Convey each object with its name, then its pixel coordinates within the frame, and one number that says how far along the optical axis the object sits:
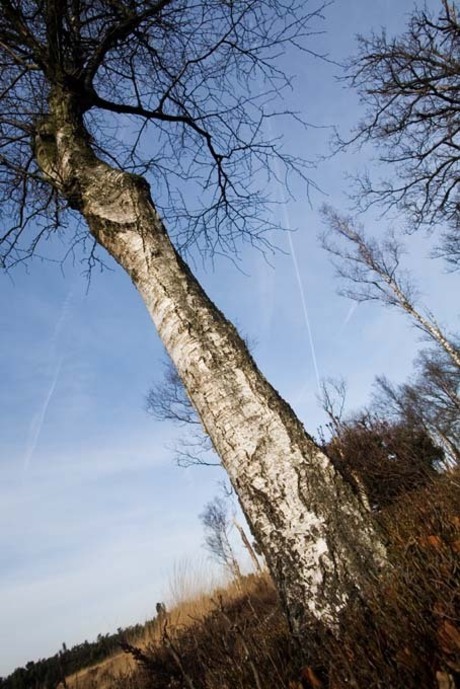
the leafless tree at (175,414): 14.34
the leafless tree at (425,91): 6.45
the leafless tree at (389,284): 11.59
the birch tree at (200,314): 1.37
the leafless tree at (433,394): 24.81
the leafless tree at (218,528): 18.60
